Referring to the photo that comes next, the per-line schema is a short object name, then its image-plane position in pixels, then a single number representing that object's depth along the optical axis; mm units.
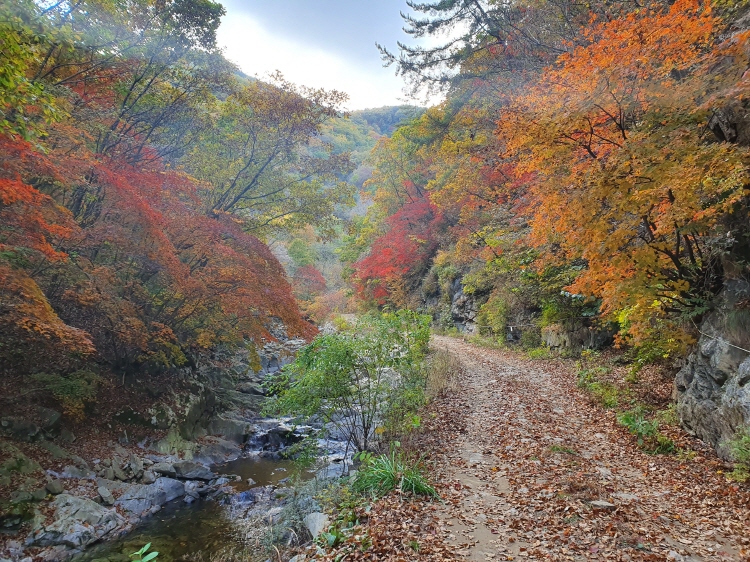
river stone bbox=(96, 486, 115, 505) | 7988
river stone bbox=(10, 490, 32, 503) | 6886
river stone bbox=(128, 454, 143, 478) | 9299
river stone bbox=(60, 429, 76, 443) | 8913
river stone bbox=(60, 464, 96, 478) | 8141
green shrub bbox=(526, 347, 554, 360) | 14905
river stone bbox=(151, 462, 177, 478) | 9633
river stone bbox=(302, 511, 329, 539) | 5480
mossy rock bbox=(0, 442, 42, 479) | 7238
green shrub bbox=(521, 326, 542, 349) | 16734
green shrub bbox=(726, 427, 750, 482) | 5196
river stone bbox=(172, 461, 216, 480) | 9758
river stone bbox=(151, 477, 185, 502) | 8805
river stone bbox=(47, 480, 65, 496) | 7508
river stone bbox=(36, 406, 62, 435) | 8672
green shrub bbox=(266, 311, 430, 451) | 7176
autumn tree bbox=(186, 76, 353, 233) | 14070
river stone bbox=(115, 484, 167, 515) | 8067
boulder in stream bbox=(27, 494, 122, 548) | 6660
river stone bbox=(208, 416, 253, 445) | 12922
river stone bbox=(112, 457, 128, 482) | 8969
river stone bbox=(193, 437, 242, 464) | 11211
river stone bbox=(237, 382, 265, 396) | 16906
